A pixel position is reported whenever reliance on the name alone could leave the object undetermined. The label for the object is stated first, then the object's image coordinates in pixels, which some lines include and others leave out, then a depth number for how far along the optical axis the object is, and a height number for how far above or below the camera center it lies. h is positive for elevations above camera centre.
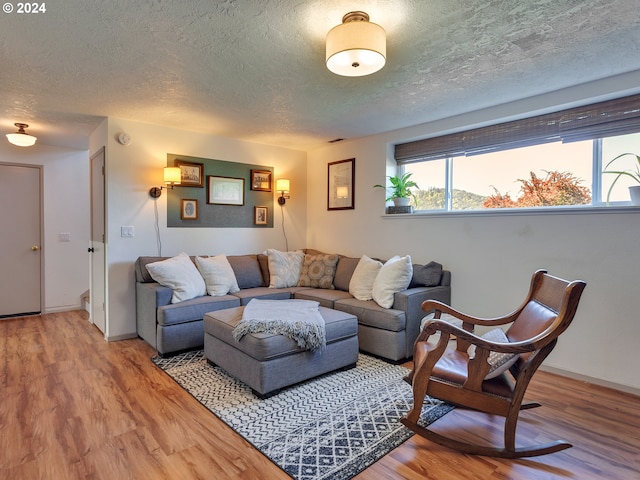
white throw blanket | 2.49 -0.67
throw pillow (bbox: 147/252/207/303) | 3.36 -0.46
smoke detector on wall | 3.61 +0.93
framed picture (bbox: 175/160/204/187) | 4.05 +0.65
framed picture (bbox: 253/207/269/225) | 4.70 +0.20
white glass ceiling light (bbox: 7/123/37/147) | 3.74 +0.97
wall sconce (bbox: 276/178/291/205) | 4.61 +0.59
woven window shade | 2.68 +0.89
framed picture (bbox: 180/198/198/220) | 4.08 +0.25
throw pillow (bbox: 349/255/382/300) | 3.53 -0.48
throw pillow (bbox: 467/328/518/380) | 1.83 -0.69
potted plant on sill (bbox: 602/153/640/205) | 2.53 +0.43
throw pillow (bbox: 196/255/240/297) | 3.68 -0.49
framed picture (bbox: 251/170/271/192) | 4.66 +0.67
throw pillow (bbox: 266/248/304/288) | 4.18 -0.46
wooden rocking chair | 1.73 -0.76
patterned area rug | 1.80 -1.14
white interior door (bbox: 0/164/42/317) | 4.52 -0.14
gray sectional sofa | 3.10 -0.74
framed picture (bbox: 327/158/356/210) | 4.57 +0.61
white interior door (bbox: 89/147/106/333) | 3.79 -0.18
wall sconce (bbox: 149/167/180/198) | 3.74 +0.55
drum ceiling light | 1.83 +0.98
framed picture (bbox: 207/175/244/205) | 4.29 +0.50
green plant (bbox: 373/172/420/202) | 4.01 +0.52
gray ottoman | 2.39 -0.89
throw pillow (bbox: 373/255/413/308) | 3.23 -0.46
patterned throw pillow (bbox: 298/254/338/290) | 4.20 -0.49
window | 2.75 +0.66
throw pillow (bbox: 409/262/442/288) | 3.50 -0.44
